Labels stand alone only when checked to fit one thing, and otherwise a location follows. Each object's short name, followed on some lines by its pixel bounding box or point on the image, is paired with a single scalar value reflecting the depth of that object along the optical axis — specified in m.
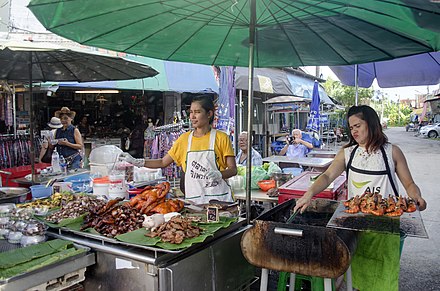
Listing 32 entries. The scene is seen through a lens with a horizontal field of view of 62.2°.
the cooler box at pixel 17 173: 5.66
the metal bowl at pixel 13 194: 3.31
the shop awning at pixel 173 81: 8.43
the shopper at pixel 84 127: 10.49
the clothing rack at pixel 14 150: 7.17
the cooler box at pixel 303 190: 4.16
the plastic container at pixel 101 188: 3.48
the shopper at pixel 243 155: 6.41
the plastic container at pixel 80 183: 4.08
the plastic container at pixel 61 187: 3.78
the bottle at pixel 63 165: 5.27
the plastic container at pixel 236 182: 5.04
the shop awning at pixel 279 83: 10.35
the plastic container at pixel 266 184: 4.97
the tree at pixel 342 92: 32.26
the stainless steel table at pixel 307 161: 6.50
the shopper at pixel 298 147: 8.24
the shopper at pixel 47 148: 6.25
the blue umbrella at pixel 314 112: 12.56
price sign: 2.72
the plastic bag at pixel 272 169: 5.42
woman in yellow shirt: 3.39
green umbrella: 2.61
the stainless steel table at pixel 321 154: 8.14
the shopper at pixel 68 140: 6.27
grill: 2.14
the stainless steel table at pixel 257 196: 4.56
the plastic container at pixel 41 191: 3.72
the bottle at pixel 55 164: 5.26
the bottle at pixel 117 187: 3.37
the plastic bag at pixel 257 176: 5.18
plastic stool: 2.64
